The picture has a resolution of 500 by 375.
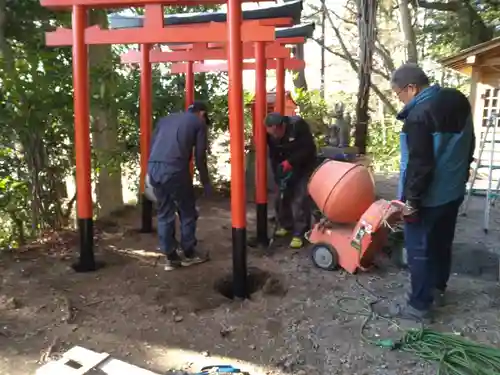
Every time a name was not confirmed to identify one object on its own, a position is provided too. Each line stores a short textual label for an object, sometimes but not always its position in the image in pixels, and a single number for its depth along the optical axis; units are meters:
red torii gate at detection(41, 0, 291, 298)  4.33
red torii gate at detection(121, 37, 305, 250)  6.09
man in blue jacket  3.60
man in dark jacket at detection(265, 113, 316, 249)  5.84
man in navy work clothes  4.98
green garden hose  3.19
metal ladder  6.71
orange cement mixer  4.89
